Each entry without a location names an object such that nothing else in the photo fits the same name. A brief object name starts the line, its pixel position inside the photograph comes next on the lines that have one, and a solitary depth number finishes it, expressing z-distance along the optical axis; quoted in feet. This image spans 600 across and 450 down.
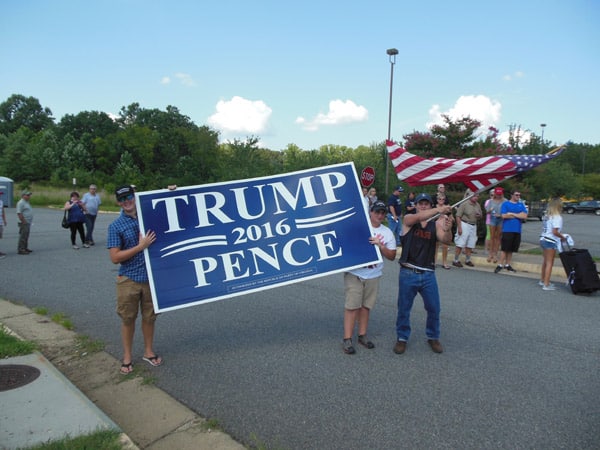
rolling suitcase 22.93
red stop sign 43.47
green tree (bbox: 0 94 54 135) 285.02
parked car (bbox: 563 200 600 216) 119.44
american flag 15.28
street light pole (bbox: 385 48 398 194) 71.15
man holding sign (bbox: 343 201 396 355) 14.79
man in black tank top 14.48
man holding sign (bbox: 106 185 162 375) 12.82
